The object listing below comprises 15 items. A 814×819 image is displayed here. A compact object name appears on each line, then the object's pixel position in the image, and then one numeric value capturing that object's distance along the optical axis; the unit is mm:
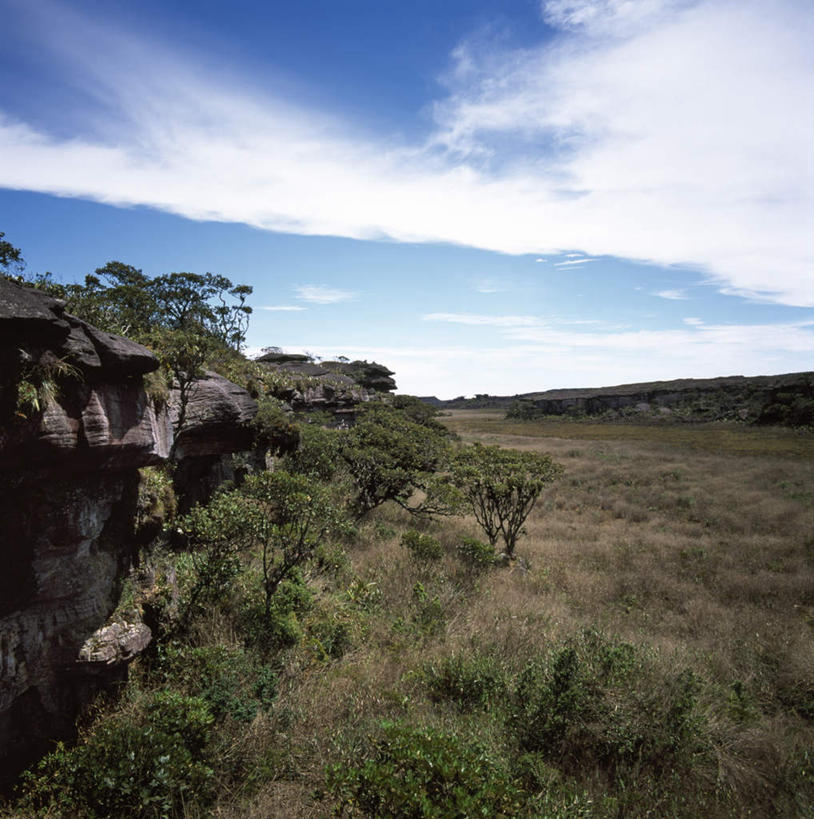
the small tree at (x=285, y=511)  8070
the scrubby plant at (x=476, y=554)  12398
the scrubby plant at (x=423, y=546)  12180
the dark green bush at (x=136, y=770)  4508
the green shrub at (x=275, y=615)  7832
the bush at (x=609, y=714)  5793
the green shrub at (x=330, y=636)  7845
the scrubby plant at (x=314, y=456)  16594
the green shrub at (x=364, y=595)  9688
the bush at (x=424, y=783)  3561
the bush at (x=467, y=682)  6664
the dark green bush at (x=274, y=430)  14828
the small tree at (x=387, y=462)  16438
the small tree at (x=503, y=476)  13930
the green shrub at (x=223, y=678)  5977
